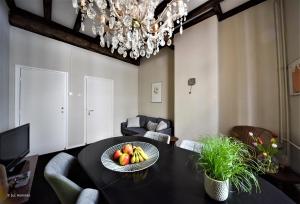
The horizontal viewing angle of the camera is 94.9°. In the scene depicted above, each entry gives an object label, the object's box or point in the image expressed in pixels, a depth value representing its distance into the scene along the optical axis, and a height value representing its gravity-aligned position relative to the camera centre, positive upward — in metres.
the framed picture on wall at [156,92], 4.46 +0.39
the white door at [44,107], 3.04 -0.05
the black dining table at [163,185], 0.81 -0.56
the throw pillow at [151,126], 4.04 -0.65
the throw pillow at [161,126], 3.71 -0.61
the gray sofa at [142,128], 3.83 -0.75
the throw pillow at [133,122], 4.54 -0.60
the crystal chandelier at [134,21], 1.75 +1.13
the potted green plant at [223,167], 0.79 -0.39
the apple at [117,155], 1.32 -0.49
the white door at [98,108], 4.00 -0.12
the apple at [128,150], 1.34 -0.45
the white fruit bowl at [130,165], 1.17 -0.53
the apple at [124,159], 1.23 -0.50
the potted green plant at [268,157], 1.58 -0.64
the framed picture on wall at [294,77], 1.84 +0.35
